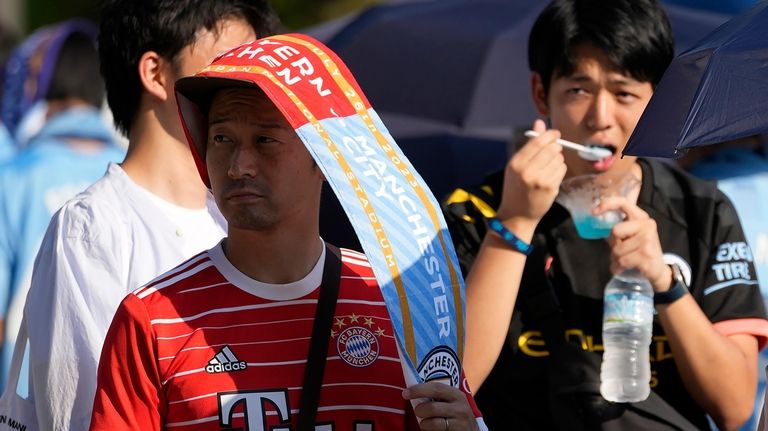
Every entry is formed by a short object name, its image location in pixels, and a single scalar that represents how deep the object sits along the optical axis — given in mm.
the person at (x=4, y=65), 16119
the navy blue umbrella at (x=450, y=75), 13414
